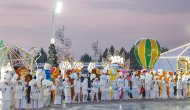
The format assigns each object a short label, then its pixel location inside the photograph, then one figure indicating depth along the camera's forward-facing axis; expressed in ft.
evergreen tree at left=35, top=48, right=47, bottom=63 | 253.63
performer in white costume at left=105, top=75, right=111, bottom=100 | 86.43
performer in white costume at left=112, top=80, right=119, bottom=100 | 88.10
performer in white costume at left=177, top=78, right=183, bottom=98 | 95.14
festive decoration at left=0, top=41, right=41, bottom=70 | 87.20
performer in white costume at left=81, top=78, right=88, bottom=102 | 82.07
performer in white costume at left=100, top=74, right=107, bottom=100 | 85.40
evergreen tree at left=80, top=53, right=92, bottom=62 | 269.38
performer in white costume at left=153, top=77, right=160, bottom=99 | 91.86
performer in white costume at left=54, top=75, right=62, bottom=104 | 77.46
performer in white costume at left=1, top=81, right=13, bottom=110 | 66.18
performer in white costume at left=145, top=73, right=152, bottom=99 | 91.02
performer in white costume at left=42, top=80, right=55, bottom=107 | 70.49
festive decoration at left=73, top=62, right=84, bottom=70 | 108.23
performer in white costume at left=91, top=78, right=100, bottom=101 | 83.97
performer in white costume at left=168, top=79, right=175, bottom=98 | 93.81
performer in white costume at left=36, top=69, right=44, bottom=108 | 70.38
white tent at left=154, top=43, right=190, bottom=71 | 139.85
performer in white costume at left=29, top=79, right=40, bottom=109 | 69.46
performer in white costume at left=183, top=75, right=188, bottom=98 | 95.45
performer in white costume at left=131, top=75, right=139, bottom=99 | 90.07
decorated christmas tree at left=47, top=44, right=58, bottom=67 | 111.65
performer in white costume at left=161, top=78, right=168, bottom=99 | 93.19
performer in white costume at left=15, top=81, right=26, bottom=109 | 68.37
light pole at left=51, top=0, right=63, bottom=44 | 101.50
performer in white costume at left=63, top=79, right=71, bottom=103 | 79.87
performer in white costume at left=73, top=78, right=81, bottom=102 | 81.20
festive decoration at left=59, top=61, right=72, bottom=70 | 103.96
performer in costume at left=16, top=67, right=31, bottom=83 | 69.92
